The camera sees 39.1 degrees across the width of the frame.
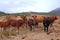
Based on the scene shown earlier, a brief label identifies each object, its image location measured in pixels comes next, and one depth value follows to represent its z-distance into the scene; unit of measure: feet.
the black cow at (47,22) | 20.88
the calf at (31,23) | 21.91
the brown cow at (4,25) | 20.49
